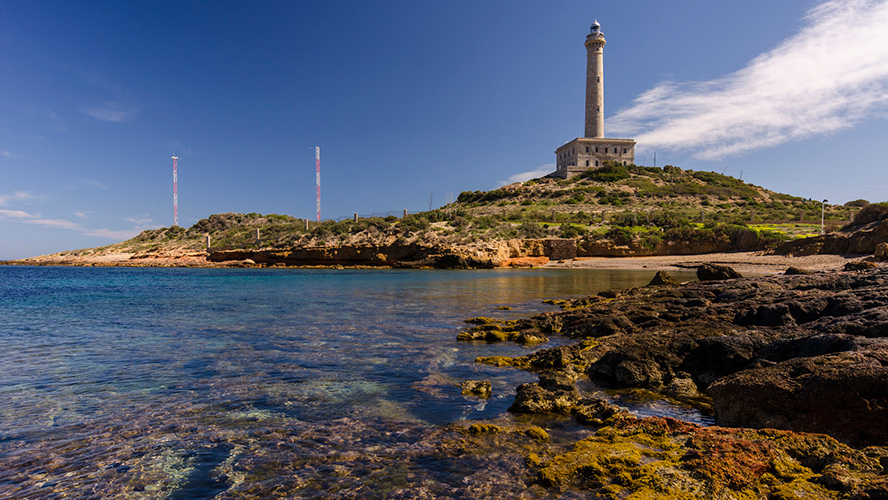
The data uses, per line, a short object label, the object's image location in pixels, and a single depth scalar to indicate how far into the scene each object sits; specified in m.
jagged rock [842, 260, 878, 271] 16.82
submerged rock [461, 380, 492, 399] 6.73
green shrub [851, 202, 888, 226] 32.97
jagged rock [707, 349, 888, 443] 4.18
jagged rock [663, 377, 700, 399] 6.50
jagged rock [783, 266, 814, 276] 16.40
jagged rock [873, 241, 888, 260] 24.31
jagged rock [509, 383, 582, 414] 5.88
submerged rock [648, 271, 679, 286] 18.77
